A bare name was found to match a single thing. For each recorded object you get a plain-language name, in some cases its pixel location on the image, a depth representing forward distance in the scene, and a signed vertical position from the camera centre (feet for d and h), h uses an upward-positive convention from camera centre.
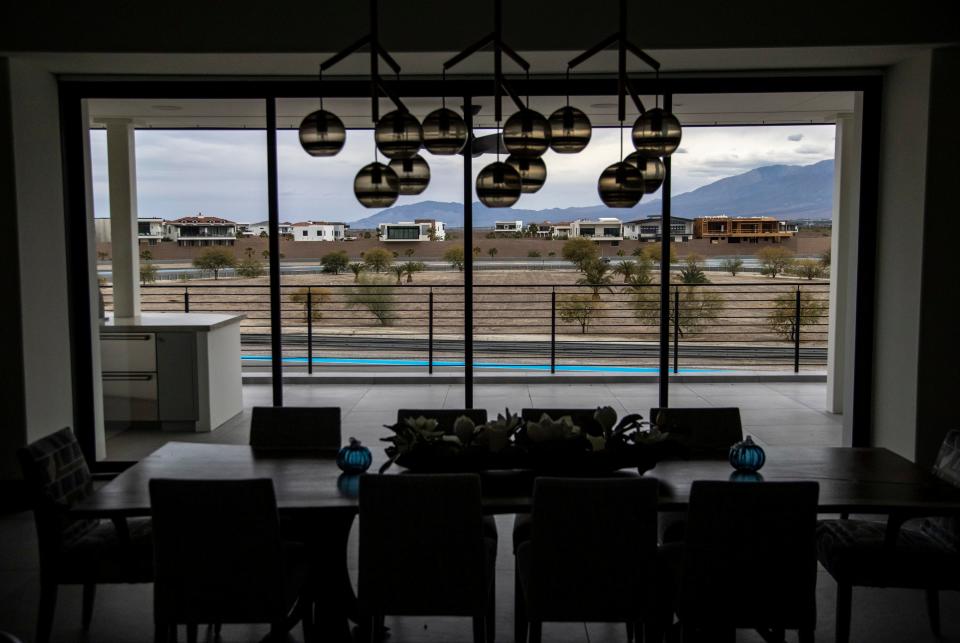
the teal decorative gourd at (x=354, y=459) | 9.78 -2.06
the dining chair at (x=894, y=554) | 9.16 -3.02
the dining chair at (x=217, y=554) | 8.18 -2.71
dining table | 8.75 -2.27
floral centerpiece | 9.32 -1.84
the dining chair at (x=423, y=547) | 8.20 -2.64
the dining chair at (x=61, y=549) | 9.45 -3.05
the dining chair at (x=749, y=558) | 8.11 -2.72
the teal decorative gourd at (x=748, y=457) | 9.62 -1.98
